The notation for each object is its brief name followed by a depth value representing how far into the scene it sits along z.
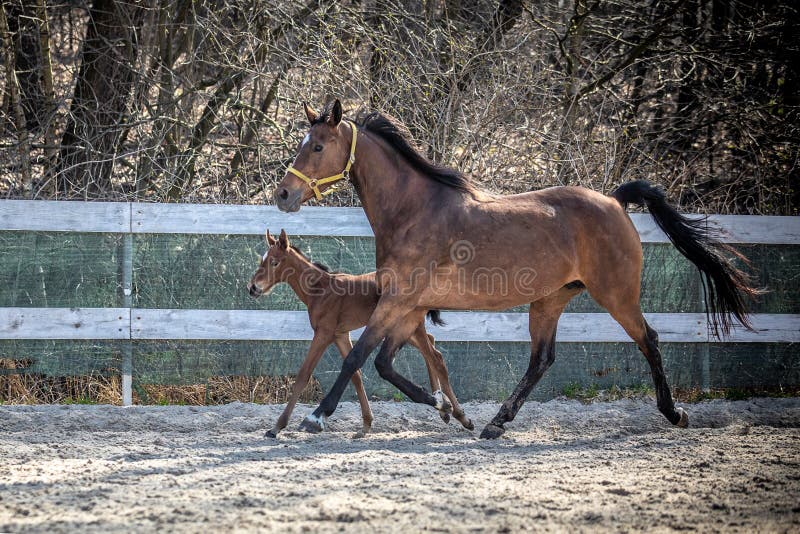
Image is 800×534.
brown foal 12.11
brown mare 11.64
